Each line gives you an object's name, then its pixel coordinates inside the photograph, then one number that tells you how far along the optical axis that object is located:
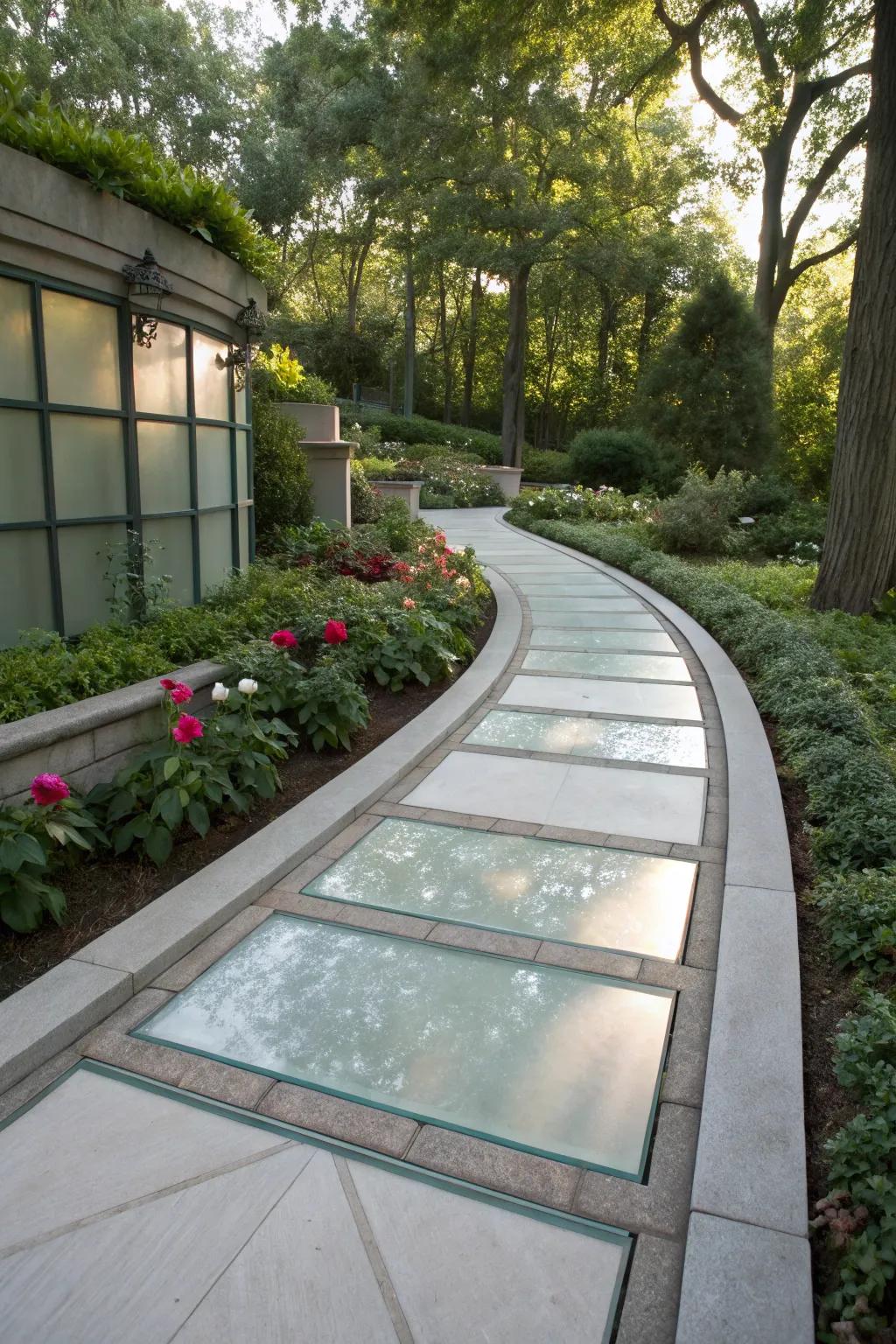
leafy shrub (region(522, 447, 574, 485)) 25.45
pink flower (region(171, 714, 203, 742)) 3.29
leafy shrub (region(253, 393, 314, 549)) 8.30
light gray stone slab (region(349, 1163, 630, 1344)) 1.65
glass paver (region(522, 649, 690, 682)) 6.55
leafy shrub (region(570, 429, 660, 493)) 19.78
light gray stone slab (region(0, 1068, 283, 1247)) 1.89
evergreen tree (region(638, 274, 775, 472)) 17.88
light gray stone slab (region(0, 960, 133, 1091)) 2.29
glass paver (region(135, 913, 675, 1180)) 2.17
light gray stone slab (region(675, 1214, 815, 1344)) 1.61
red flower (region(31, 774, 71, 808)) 2.79
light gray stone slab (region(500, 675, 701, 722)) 5.68
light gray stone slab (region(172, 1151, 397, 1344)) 1.63
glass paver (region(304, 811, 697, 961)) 3.03
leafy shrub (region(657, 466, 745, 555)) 12.66
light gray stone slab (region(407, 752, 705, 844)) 3.93
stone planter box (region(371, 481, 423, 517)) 14.30
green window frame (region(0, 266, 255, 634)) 4.15
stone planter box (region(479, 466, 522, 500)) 21.67
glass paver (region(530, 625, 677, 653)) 7.43
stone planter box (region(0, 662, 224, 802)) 3.18
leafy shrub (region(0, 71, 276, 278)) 4.13
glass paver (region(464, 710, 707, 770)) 4.85
